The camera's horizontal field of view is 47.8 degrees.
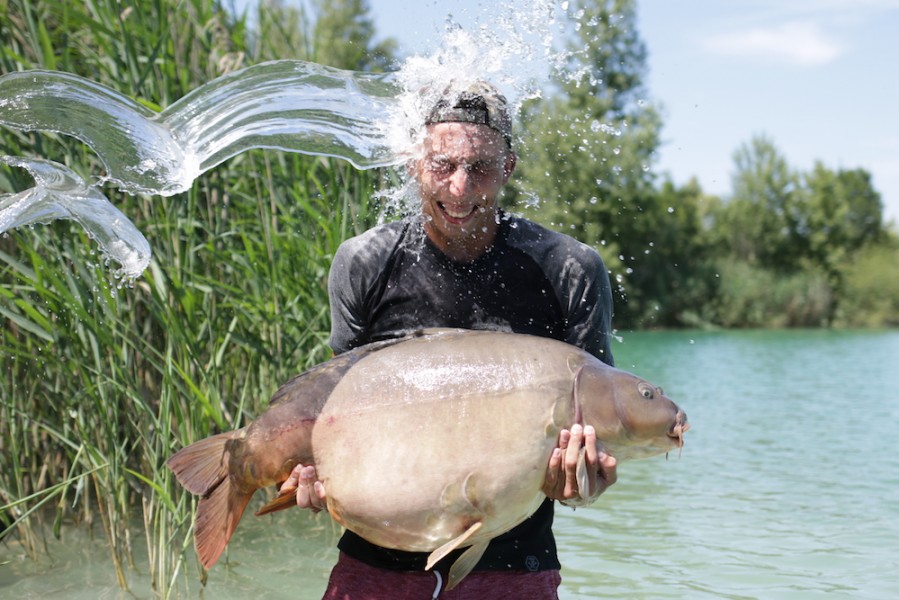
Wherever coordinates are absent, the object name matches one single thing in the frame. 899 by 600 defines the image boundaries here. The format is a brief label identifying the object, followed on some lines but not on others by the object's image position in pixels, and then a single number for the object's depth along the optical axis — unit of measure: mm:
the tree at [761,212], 53625
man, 2400
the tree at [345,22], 34859
